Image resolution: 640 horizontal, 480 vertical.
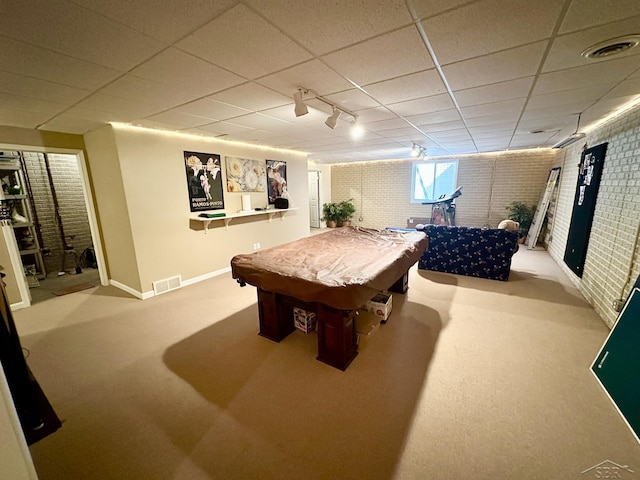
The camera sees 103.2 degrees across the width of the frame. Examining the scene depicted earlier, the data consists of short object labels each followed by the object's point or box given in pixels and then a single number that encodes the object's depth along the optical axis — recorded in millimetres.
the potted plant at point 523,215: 6348
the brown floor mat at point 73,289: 3811
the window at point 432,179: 7414
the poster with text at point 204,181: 3951
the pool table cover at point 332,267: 1895
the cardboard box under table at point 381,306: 2703
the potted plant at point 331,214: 8625
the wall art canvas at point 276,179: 5242
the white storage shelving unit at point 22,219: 3955
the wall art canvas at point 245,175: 4500
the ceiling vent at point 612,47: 1453
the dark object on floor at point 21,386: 1477
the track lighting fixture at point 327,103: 2131
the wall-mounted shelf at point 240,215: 4023
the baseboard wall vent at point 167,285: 3691
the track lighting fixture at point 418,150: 5119
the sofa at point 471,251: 3936
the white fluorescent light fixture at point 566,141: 3613
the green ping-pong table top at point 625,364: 1659
